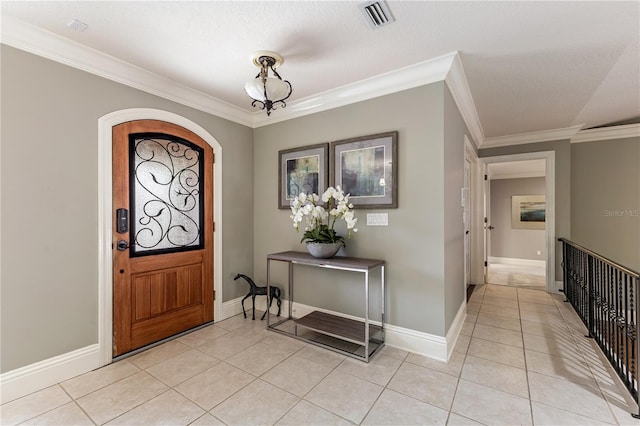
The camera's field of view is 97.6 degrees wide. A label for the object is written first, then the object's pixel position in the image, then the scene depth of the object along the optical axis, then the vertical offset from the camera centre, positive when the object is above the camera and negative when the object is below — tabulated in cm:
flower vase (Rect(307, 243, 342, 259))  268 -34
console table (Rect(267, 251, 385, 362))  242 -107
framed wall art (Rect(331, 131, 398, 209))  262 +44
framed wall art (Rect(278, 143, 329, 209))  306 +48
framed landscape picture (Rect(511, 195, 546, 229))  695 +6
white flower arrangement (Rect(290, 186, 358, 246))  259 -1
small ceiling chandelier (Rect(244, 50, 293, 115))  212 +99
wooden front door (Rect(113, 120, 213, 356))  245 -19
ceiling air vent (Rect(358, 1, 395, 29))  171 +127
